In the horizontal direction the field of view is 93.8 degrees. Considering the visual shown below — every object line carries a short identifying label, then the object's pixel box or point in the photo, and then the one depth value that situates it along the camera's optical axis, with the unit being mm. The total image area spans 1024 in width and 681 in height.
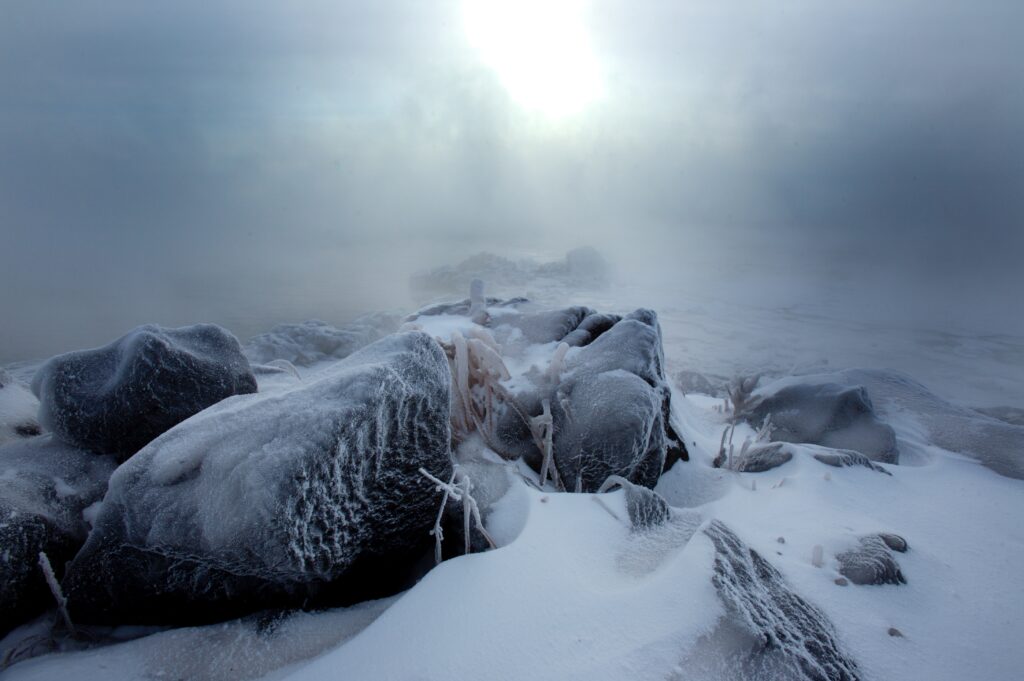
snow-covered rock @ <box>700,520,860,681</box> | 941
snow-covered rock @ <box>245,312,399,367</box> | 5508
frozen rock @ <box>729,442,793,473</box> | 2246
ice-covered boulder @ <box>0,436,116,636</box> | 1187
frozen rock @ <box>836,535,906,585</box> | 1260
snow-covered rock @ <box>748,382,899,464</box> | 2932
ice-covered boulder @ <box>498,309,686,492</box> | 1939
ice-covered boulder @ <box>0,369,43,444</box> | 1891
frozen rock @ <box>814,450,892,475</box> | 2160
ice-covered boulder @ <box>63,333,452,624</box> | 1128
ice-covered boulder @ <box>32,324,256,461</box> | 1648
